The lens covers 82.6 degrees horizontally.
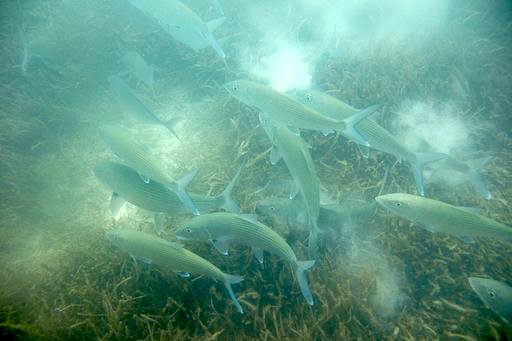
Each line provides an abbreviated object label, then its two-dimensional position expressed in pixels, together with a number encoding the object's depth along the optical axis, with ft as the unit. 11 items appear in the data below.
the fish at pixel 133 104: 13.08
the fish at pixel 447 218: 10.18
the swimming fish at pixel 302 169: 9.59
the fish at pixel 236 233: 9.45
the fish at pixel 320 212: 11.68
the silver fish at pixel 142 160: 9.68
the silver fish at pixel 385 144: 11.39
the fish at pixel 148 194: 10.48
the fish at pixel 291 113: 10.36
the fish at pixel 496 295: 9.80
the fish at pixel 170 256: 9.42
